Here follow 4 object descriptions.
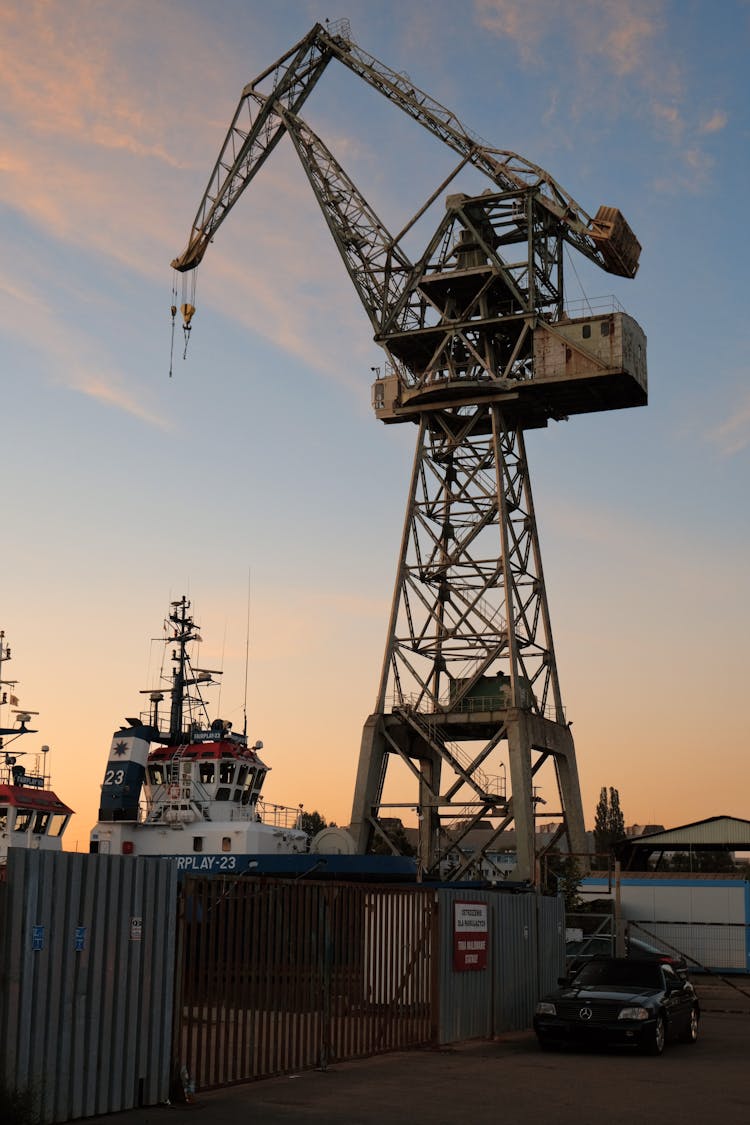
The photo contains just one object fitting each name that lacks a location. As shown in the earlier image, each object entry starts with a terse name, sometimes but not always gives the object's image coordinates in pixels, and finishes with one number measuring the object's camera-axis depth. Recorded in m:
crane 49.62
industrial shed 67.19
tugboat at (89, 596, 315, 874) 49.25
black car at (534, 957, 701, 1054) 21.23
